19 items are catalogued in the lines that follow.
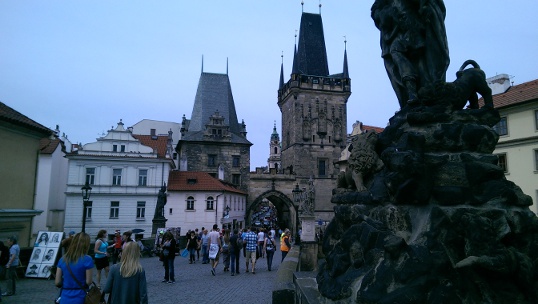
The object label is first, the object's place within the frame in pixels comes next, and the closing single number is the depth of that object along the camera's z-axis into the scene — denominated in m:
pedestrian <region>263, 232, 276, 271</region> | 13.25
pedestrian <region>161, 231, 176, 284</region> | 10.45
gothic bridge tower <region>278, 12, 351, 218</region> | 46.41
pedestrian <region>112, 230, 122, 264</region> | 13.27
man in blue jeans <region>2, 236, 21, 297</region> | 8.53
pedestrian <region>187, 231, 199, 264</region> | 15.87
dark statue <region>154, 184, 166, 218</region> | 22.33
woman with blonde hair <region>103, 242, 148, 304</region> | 3.93
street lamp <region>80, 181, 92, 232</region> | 14.22
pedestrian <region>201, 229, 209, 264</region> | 15.90
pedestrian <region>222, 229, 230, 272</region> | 13.39
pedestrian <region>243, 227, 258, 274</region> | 12.74
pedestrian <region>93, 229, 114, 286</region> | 8.96
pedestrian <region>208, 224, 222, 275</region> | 12.47
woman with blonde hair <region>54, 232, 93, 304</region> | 3.94
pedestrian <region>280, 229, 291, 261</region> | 13.60
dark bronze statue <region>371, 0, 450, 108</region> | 4.96
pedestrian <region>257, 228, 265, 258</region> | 16.97
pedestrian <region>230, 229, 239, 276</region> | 12.20
